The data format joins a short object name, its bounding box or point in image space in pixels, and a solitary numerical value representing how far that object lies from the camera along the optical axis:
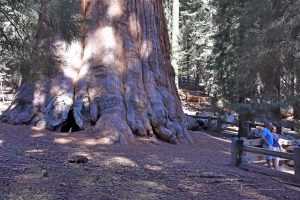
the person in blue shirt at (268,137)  11.76
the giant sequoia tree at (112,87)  12.16
